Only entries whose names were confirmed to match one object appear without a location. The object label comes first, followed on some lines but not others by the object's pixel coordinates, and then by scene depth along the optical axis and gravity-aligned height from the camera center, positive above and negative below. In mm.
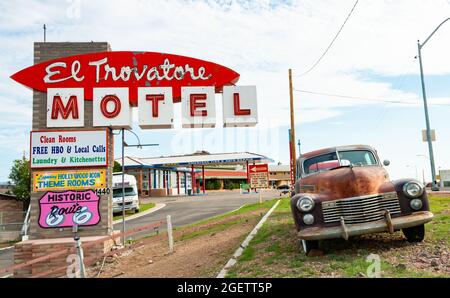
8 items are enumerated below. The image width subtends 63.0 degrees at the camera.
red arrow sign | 22562 +736
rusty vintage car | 6344 -548
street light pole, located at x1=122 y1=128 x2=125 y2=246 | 11966 +1407
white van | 27145 -612
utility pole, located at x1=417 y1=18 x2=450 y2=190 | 23891 +3312
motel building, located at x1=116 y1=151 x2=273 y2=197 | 50469 +2091
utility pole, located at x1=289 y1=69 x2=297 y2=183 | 19484 +2927
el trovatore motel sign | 11438 +3104
